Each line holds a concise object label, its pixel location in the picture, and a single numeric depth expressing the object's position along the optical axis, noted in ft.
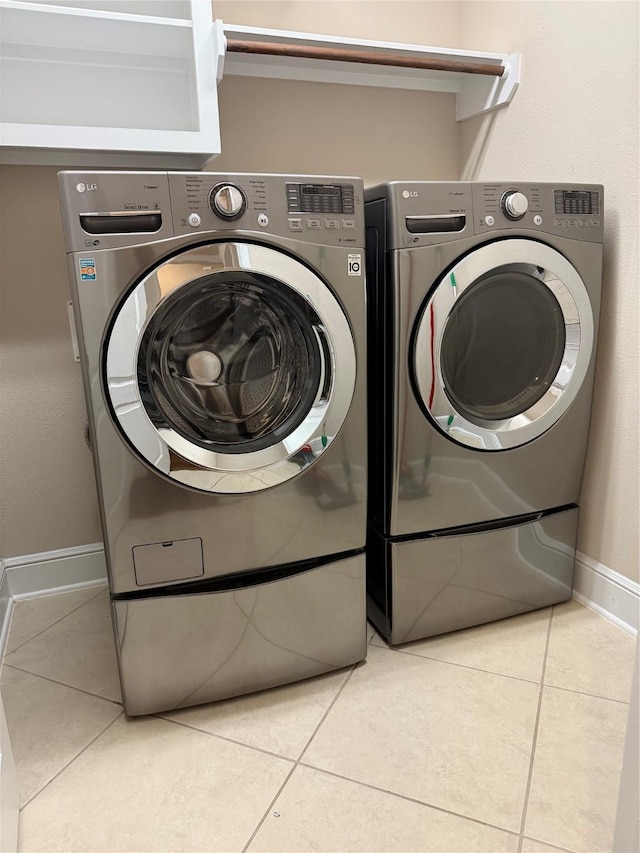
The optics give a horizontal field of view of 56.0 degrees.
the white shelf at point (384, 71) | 5.53
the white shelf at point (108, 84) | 4.74
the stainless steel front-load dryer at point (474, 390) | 4.42
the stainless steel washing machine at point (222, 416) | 3.67
